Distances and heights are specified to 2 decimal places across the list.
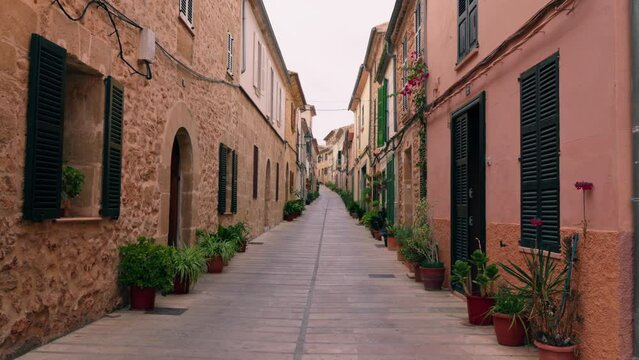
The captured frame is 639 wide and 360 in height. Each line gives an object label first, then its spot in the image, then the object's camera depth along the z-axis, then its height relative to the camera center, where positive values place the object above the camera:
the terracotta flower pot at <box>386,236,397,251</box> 12.66 -1.03
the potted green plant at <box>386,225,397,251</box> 12.43 -0.92
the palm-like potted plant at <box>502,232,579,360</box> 3.96 -0.79
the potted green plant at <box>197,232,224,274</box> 8.95 -0.95
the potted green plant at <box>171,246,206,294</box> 6.93 -0.95
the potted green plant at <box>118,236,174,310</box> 5.91 -0.85
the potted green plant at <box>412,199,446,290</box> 7.80 -0.75
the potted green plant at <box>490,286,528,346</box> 4.64 -1.03
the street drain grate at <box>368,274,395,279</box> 8.91 -1.28
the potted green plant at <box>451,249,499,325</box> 5.48 -0.99
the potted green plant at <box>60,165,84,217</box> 5.01 +0.11
